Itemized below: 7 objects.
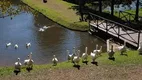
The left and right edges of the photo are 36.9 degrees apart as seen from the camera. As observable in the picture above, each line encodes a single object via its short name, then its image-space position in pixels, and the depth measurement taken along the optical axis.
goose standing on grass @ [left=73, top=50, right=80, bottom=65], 14.79
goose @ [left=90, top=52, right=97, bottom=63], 15.19
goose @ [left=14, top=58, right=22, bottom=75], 14.45
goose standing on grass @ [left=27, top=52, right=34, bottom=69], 14.75
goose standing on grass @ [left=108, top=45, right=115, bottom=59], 15.58
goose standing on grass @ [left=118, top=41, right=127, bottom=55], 16.19
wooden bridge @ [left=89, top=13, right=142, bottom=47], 20.21
